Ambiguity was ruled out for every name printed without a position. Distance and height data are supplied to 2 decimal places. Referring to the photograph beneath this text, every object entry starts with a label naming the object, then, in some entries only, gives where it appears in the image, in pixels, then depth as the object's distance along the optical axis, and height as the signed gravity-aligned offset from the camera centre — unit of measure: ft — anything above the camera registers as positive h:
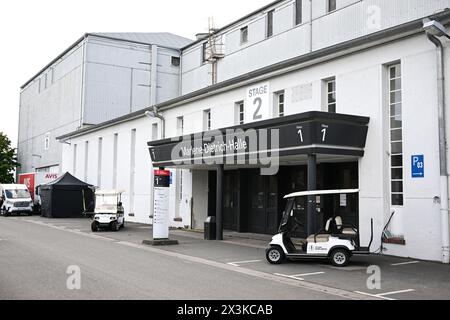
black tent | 103.50 -1.67
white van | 110.01 -2.34
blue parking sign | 42.57 +2.43
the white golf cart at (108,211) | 72.23 -3.06
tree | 193.67 +11.58
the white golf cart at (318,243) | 38.40 -4.00
